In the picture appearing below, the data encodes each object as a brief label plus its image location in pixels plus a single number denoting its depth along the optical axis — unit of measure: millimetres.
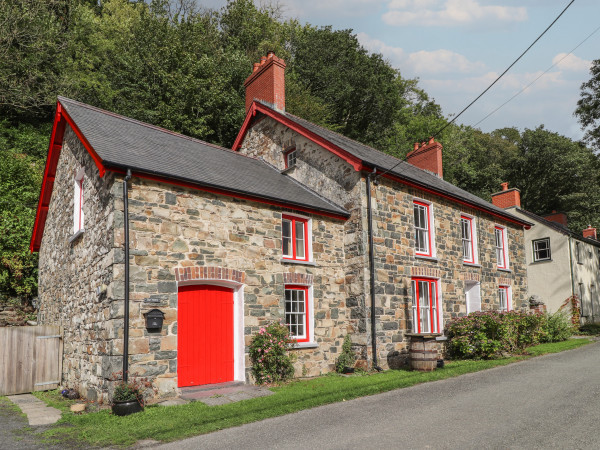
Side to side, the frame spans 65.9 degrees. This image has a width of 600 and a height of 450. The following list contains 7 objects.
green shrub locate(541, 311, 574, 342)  19188
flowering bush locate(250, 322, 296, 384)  10758
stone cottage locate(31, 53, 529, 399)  9531
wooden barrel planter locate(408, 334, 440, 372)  12328
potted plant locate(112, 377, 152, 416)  8188
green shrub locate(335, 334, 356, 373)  12563
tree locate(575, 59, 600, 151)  23219
